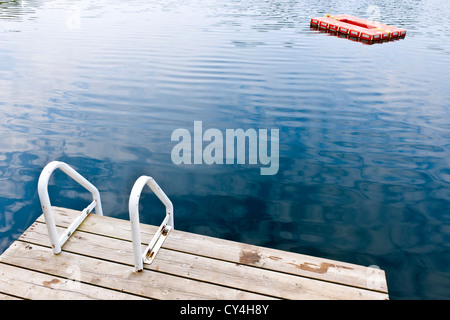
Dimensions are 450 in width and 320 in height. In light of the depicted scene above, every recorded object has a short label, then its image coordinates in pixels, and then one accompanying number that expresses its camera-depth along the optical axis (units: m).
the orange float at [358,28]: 18.16
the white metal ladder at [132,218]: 3.24
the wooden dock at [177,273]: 3.32
